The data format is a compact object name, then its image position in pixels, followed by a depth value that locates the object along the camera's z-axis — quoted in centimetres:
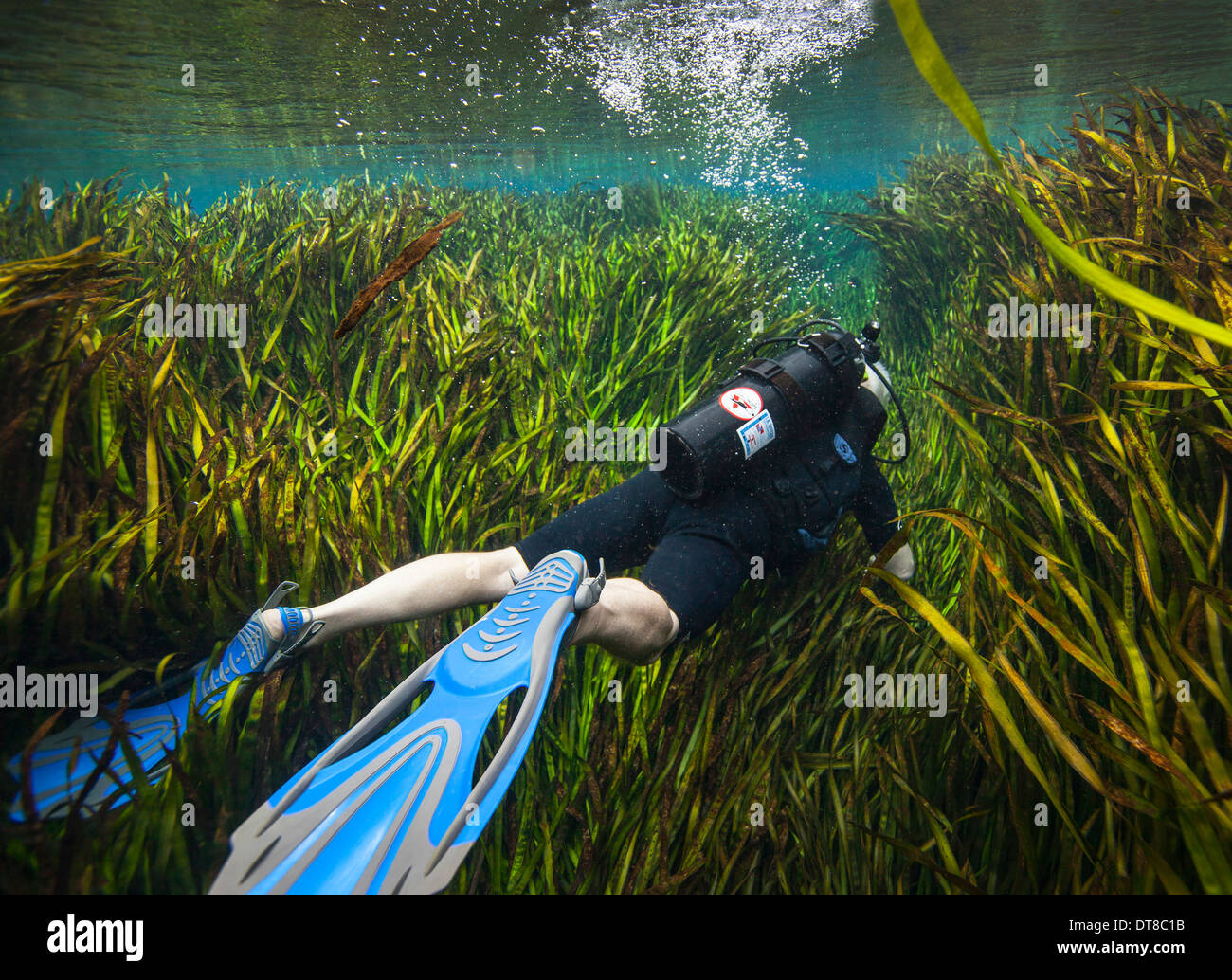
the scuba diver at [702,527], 196
